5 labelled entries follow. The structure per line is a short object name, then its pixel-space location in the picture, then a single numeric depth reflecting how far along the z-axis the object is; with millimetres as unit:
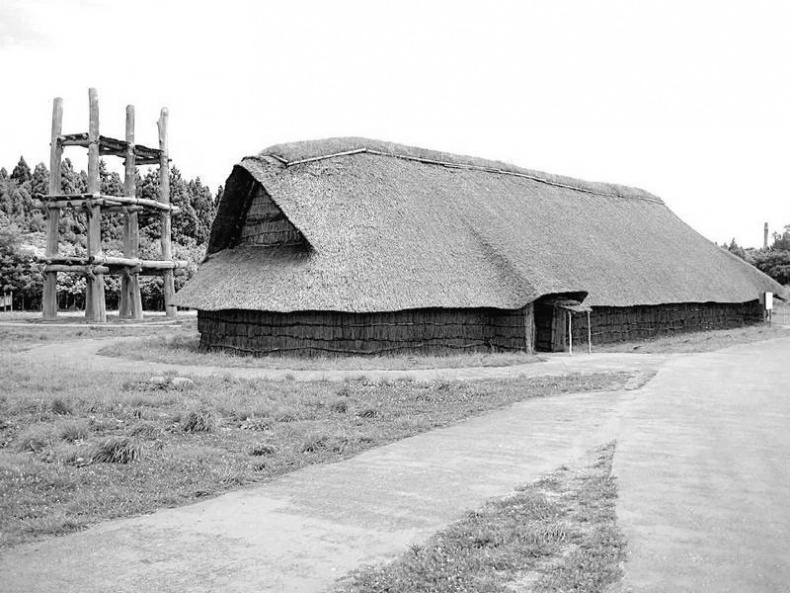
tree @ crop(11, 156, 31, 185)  99000
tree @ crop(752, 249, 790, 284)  73750
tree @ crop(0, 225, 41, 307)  59000
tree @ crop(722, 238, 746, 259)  82312
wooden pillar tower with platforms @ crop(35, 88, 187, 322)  42969
